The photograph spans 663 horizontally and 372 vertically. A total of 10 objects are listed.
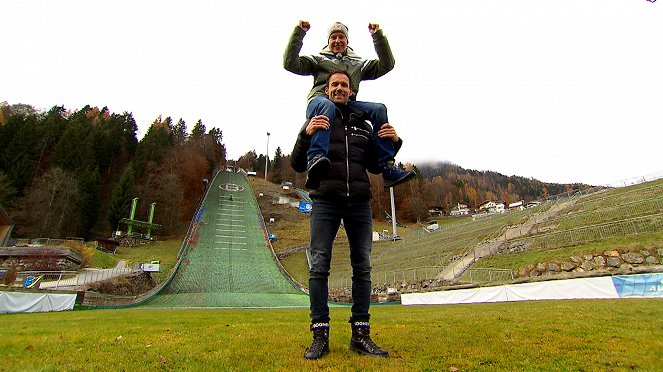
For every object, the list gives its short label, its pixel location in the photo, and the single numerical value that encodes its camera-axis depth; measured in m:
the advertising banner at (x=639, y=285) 11.08
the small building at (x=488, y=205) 108.00
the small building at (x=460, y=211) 97.75
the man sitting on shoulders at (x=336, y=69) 3.08
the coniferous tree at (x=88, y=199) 40.75
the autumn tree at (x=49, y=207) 34.18
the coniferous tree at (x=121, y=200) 41.78
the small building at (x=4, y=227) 28.50
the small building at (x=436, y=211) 94.63
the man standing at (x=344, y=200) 3.05
